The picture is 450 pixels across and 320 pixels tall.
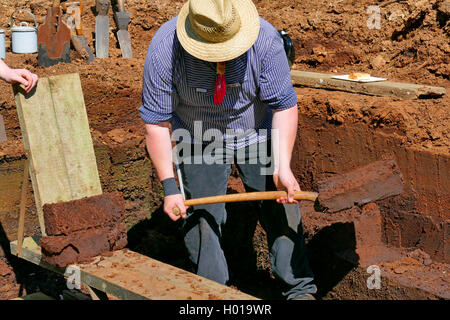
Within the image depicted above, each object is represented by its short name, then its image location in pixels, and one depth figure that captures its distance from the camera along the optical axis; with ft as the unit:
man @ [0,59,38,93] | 12.20
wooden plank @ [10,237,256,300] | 10.80
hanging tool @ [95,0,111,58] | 24.43
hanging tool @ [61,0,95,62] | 23.50
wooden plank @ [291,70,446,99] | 15.23
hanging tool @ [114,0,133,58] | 24.79
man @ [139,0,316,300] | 10.49
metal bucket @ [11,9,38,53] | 23.22
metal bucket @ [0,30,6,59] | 22.81
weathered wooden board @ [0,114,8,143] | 17.66
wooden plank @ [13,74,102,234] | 13.02
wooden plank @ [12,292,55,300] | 14.80
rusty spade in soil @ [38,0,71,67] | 22.52
